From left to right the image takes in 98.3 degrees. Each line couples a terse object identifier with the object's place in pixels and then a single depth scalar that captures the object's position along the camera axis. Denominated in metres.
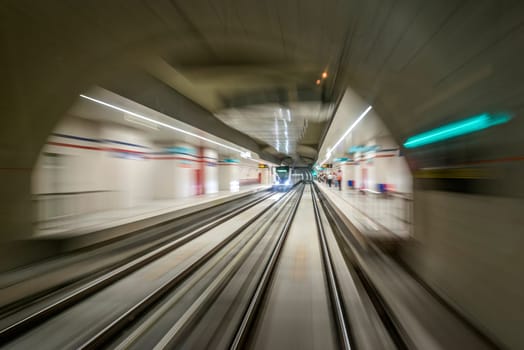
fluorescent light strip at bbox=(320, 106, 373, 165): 6.14
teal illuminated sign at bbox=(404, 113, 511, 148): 2.08
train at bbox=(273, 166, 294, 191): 25.48
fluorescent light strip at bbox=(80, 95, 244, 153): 5.92
